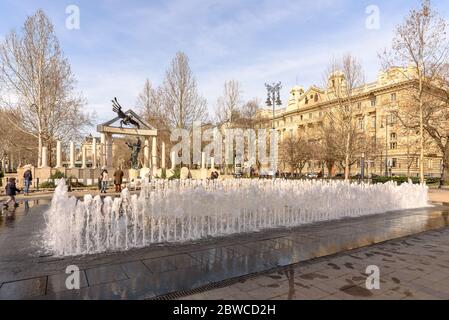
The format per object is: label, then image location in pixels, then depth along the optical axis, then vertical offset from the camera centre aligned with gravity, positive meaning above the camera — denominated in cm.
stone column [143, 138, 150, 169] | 4195 +165
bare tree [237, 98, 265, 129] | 4212 +765
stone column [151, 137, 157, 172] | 3598 +103
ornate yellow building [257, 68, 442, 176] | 4182 +763
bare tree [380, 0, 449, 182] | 2036 +706
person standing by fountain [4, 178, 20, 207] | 1280 -117
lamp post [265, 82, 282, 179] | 2889 +755
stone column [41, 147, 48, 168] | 2683 +63
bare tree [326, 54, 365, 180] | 2895 +781
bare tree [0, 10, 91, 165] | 2639 +798
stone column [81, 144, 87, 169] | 3440 +106
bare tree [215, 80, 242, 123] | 4056 +807
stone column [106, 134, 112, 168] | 3203 +145
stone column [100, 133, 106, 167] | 3272 +182
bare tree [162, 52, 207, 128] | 3712 +907
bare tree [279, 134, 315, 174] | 4616 +170
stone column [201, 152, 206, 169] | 3795 +30
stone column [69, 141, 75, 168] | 3170 +117
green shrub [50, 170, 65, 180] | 2484 -113
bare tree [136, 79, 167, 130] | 4028 +843
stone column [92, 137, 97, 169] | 3359 +171
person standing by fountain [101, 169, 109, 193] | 1945 -120
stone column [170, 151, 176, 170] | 3759 +76
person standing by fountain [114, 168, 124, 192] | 2017 -111
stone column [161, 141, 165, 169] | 3836 +149
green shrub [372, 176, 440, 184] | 3222 -241
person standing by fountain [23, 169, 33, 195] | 1827 -107
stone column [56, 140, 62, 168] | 2936 +84
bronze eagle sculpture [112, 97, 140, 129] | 3284 +570
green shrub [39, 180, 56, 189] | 2309 -181
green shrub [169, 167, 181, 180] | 3172 -144
